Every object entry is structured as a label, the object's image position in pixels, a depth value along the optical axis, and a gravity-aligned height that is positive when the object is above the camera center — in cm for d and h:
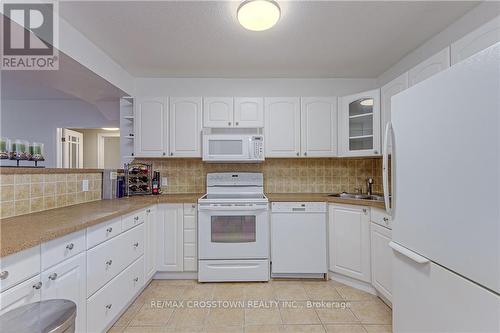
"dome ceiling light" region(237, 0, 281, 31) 157 +108
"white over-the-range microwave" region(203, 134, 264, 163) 263 +24
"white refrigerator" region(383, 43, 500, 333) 86 -14
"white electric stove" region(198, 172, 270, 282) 240 -73
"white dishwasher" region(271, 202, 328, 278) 245 -76
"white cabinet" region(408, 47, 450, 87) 166 +77
